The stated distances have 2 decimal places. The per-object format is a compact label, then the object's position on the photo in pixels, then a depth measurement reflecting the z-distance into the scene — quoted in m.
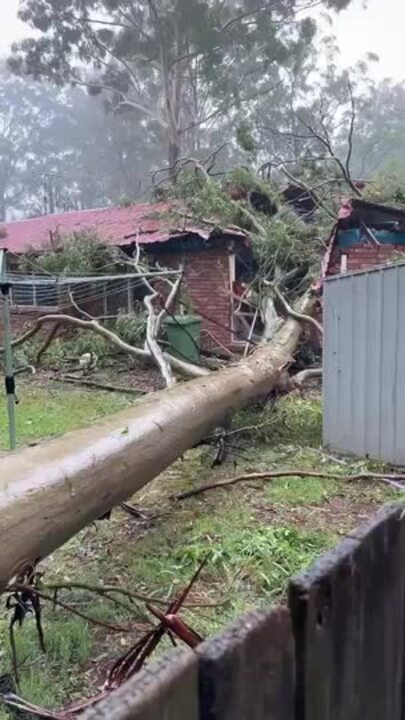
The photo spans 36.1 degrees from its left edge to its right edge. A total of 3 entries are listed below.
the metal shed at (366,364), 4.54
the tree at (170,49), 20.62
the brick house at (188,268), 10.86
